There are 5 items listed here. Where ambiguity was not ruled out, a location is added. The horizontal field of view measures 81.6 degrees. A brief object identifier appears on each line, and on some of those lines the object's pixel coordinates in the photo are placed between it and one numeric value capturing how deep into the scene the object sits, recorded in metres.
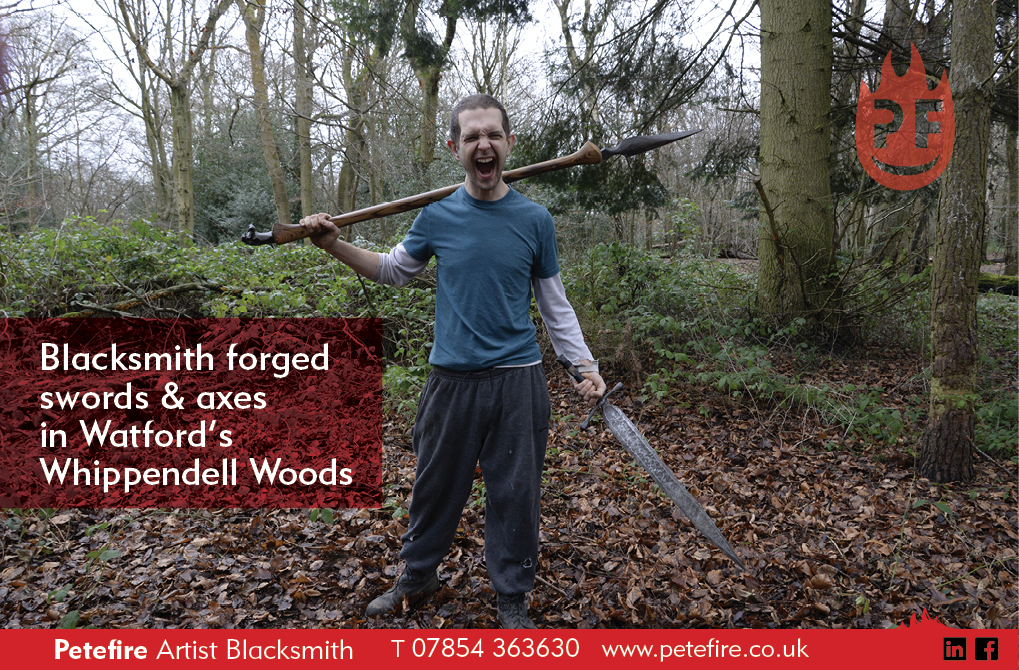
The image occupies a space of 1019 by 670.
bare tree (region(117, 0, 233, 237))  10.33
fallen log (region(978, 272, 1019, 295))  10.48
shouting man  2.24
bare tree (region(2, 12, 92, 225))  7.53
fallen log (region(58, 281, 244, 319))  5.24
